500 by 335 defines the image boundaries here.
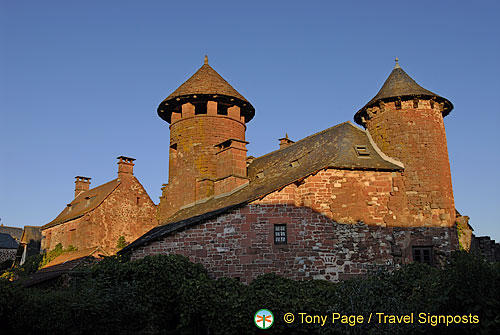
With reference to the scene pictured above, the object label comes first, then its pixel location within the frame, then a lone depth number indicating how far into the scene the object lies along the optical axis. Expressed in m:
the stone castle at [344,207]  14.88
